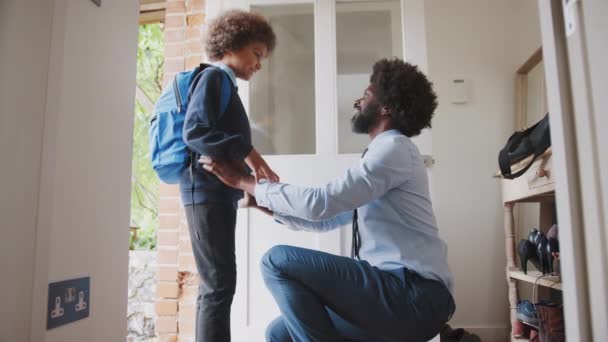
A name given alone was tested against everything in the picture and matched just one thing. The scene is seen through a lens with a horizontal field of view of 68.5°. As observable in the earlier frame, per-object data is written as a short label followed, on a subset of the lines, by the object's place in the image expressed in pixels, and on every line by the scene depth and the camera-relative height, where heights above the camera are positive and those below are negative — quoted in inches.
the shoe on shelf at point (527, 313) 76.9 -15.4
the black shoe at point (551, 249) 71.6 -3.9
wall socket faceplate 37.8 -6.4
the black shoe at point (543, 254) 73.3 -4.9
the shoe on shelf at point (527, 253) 78.0 -5.1
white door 80.9 +24.7
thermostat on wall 104.0 +31.0
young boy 49.6 +4.2
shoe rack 69.5 +5.3
